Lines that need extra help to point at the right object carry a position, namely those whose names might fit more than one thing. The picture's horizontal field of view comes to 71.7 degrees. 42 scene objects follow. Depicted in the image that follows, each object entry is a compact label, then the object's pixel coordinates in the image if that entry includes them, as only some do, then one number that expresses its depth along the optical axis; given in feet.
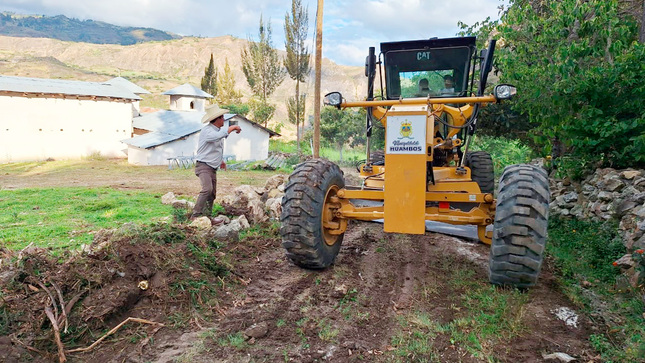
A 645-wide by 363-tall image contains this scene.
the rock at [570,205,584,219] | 23.90
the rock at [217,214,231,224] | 22.53
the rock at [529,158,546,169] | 34.65
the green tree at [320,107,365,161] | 90.48
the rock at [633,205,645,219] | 17.18
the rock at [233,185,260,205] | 26.66
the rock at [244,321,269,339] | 11.68
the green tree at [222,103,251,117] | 134.92
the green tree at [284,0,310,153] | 93.56
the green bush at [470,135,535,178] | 61.41
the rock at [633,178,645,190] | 19.99
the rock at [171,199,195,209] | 26.34
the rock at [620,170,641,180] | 21.02
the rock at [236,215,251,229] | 22.64
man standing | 23.22
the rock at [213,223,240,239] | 19.69
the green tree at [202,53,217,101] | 151.02
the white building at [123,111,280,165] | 90.48
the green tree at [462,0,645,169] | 21.43
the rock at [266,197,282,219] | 25.31
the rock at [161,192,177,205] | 31.51
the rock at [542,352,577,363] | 10.51
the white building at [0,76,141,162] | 88.89
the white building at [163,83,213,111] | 118.52
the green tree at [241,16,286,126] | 120.98
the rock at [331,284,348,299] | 14.67
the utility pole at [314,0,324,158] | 47.19
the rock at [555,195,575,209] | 25.62
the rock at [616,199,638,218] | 18.92
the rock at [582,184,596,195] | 23.87
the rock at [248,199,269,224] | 24.21
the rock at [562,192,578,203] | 25.47
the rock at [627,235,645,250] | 15.58
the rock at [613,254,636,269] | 15.78
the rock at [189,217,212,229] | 20.58
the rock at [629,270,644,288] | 14.25
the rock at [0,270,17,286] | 12.48
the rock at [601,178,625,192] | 21.20
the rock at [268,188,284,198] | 30.10
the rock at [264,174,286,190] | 32.78
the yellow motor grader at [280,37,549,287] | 13.78
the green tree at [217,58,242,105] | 148.25
